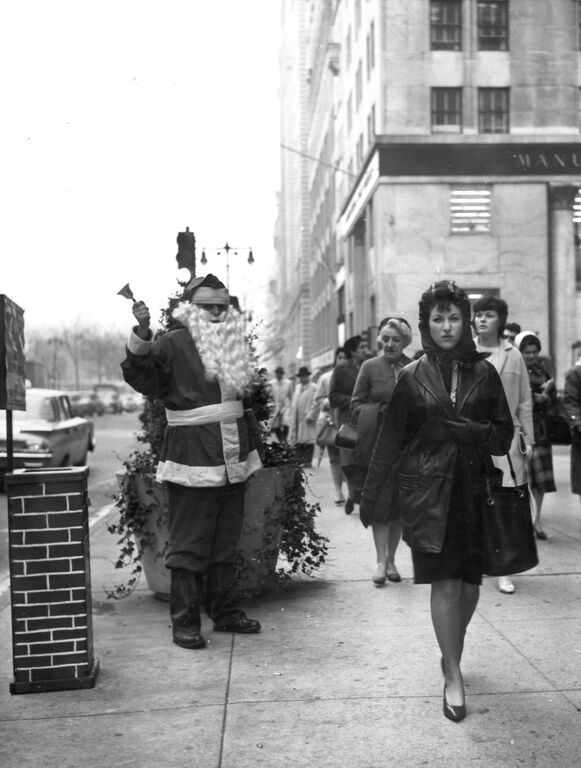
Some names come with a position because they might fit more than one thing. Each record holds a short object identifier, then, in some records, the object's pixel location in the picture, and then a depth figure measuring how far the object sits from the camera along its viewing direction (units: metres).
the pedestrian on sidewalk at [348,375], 10.24
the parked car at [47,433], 15.08
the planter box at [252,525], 6.17
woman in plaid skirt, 8.51
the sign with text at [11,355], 4.78
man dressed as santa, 5.31
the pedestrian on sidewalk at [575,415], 8.71
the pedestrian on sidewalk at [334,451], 11.69
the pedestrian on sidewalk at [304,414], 15.38
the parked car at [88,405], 56.75
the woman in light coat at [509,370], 6.41
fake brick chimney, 4.61
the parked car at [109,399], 80.12
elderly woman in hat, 6.85
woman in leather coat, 4.10
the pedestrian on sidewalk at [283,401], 19.89
